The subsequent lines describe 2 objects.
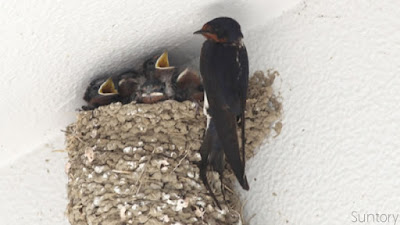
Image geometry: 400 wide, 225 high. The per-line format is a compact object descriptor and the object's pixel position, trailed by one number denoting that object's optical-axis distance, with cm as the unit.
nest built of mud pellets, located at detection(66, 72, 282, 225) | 462
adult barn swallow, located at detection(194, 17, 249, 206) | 464
